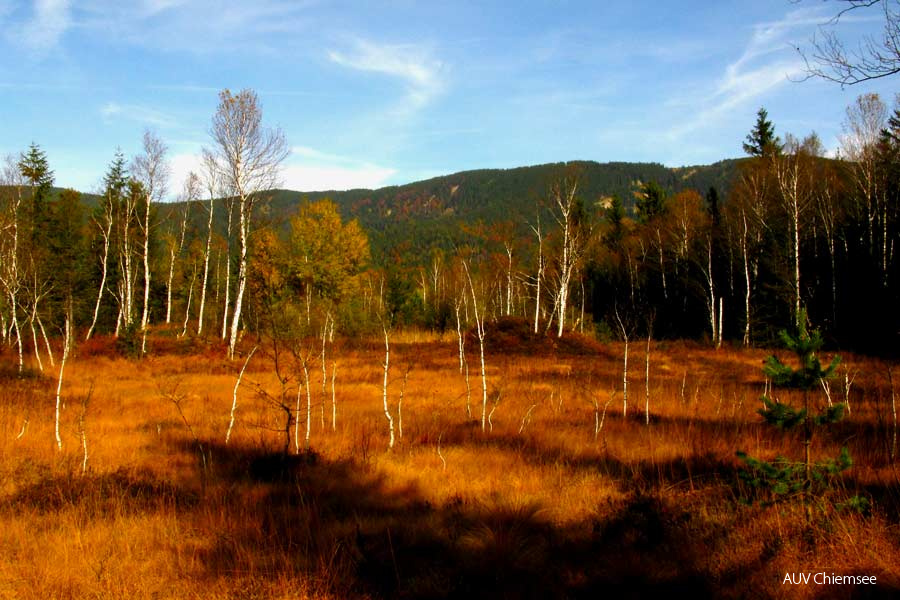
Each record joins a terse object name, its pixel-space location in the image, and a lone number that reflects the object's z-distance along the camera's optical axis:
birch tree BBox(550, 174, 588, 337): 25.47
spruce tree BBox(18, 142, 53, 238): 32.00
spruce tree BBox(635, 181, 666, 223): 49.09
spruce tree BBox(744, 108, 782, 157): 37.47
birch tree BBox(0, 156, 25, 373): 16.34
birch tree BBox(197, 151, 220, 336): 25.11
